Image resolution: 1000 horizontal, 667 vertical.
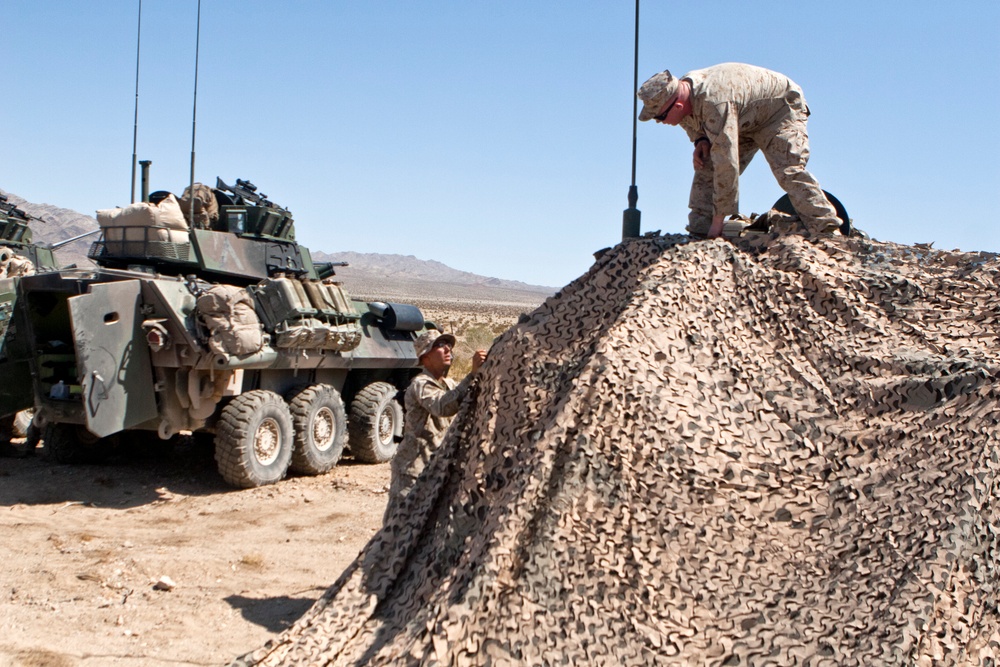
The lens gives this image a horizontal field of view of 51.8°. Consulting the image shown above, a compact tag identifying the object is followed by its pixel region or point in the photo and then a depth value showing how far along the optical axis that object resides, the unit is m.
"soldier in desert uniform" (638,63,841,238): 4.46
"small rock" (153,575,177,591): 6.06
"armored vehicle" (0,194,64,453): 8.87
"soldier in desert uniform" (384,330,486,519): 4.94
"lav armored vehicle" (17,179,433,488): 8.53
